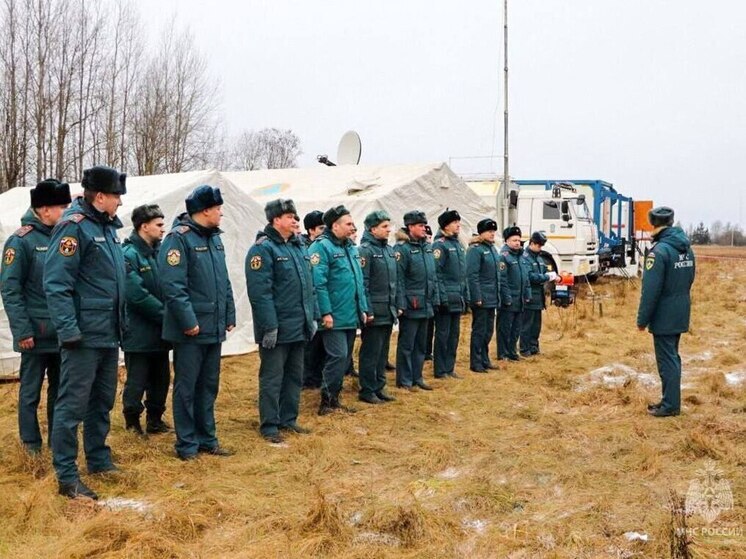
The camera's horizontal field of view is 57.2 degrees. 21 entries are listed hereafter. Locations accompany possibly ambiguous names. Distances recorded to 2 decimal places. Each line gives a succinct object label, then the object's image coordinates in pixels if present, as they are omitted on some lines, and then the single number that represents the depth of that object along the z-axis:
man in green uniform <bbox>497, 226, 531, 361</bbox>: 9.22
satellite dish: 15.23
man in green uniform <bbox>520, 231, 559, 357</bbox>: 9.71
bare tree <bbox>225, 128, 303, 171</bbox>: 41.94
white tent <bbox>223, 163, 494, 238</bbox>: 12.16
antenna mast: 16.48
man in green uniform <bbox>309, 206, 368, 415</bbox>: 6.14
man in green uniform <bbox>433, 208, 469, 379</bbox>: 7.88
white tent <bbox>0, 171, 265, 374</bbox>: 8.77
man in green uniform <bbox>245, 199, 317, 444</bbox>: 5.25
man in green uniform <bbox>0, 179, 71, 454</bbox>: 4.61
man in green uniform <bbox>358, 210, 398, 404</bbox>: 6.73
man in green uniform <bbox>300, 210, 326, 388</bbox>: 7.49
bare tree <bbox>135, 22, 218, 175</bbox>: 21.97
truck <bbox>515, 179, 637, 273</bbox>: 20.03
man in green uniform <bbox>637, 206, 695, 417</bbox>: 6.05
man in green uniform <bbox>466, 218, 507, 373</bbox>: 8.53
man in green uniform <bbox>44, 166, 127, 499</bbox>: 3.95
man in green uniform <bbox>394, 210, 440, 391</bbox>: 7.22
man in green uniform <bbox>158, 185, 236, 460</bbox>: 4.70
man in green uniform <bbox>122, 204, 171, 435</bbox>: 5.36
